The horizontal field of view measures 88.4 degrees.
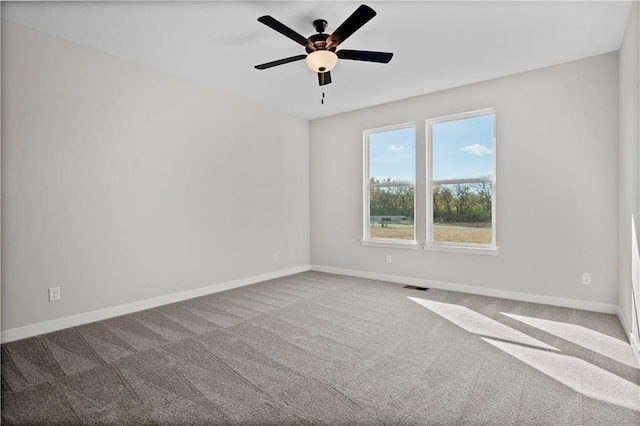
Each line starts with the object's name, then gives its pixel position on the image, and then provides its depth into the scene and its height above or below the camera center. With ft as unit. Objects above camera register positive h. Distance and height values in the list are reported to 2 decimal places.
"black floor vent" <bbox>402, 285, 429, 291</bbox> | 14.84 -3.48
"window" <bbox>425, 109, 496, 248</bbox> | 14.01 +1.39
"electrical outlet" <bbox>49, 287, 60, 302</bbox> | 9.95 -2.46
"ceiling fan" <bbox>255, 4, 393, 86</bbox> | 8.50 +4.57
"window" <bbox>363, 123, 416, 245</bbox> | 16.30 +1.43
